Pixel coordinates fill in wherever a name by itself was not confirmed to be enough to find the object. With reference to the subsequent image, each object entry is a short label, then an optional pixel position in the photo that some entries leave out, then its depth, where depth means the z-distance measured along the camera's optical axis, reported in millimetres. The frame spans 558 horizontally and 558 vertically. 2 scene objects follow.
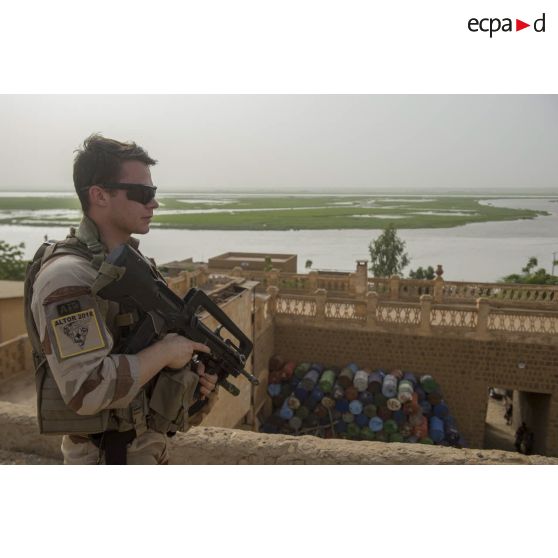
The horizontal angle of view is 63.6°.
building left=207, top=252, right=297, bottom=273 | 15982
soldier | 1318
